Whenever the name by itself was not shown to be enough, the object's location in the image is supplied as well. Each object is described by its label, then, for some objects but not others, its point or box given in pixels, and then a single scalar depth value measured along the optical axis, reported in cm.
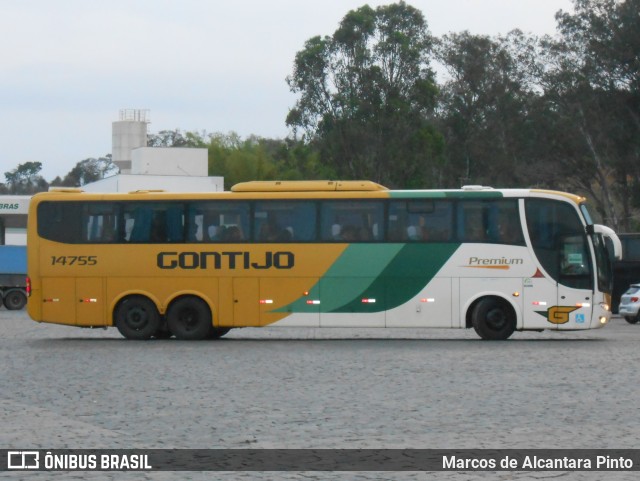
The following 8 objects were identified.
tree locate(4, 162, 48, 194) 18512
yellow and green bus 2819
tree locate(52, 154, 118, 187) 16525
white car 4562
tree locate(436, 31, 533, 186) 7525
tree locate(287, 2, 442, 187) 7738
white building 7969
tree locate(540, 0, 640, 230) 6544
